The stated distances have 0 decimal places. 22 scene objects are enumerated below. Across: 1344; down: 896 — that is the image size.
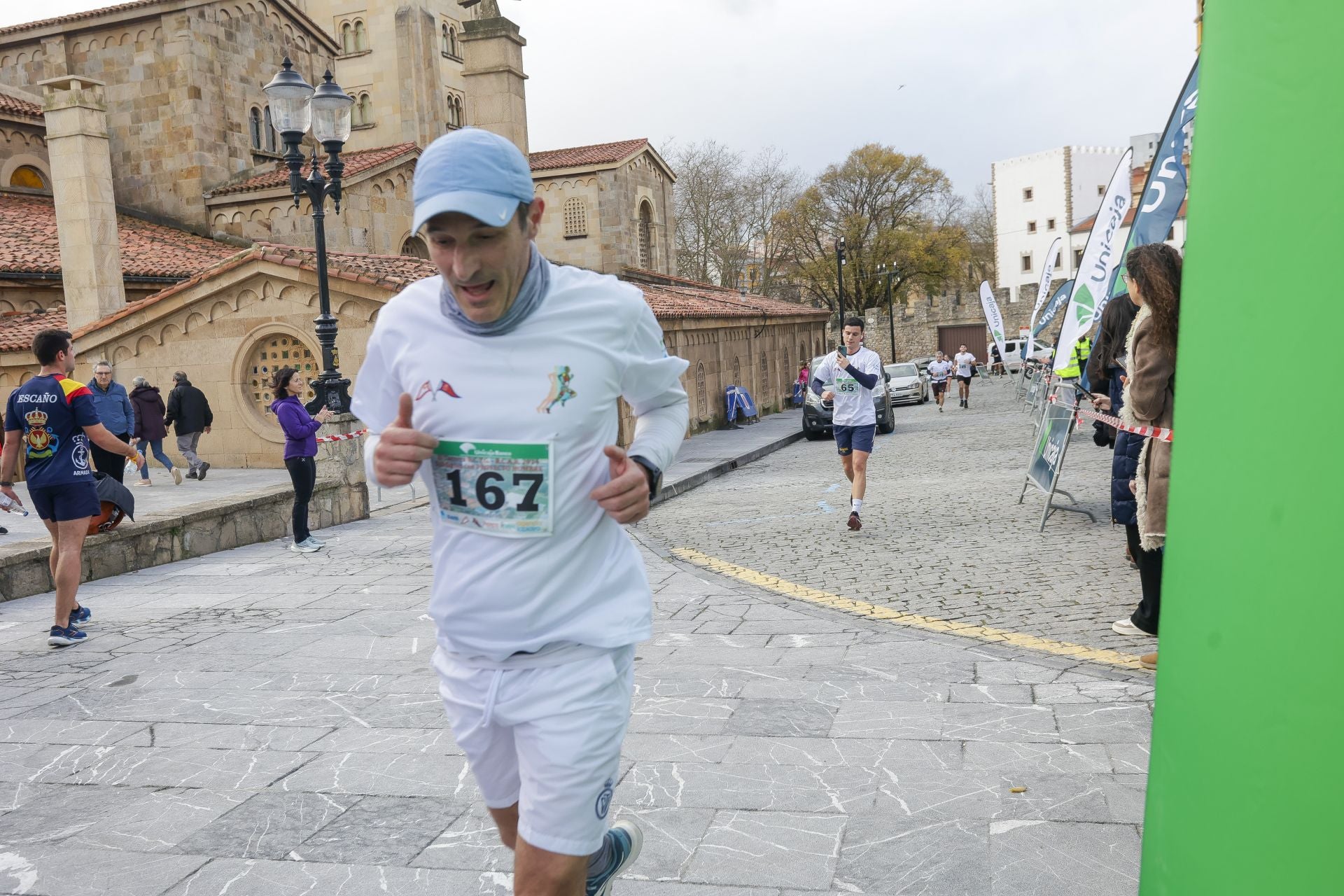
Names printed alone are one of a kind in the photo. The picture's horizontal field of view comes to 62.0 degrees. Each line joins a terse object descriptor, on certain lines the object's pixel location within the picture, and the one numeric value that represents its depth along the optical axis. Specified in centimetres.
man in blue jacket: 1352
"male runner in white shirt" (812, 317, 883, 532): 1013
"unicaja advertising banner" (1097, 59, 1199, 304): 823
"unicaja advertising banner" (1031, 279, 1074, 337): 1838
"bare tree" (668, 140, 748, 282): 5850
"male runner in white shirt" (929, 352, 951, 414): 3030
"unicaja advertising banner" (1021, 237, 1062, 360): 2044
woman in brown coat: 514
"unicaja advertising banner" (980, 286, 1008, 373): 2931
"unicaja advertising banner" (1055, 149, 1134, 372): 1045
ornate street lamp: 1242
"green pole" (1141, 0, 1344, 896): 102
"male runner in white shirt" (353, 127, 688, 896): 222
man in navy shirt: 657
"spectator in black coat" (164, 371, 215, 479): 1739
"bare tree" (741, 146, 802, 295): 6119
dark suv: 2284
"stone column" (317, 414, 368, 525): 1282
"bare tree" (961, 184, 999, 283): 8350
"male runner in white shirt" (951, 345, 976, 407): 3152
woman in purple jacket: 1032
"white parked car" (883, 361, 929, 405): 3381
